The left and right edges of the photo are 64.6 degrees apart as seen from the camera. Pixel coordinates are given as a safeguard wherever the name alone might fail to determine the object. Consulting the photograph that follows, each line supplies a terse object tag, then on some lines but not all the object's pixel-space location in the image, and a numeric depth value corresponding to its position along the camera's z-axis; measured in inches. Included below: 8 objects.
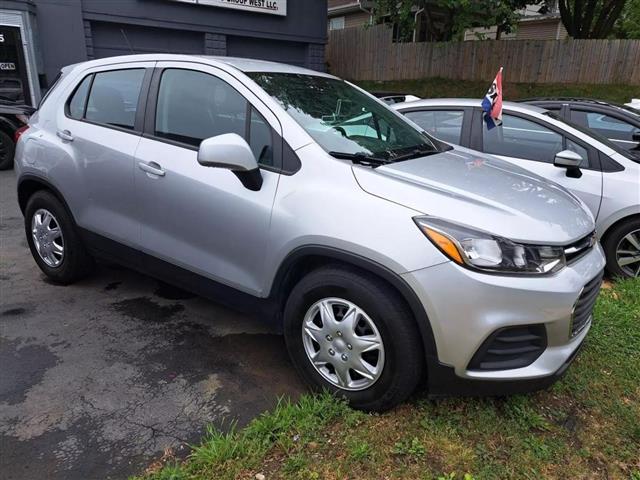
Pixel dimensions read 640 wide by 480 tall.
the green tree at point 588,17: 593.6
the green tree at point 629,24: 796.9
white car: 173.8
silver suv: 88.0
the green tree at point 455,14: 483.2
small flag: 168.6
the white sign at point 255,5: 557.3
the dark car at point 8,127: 347.6
